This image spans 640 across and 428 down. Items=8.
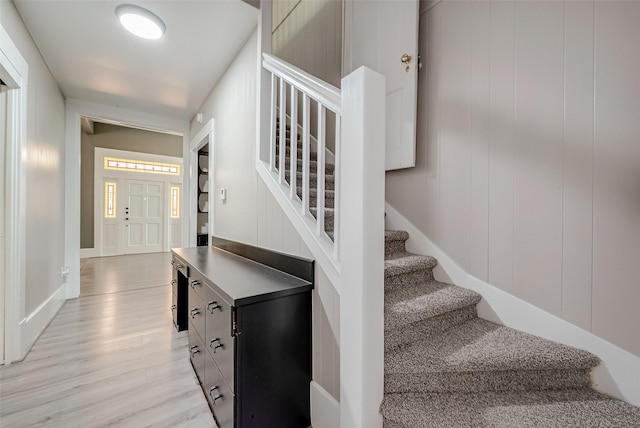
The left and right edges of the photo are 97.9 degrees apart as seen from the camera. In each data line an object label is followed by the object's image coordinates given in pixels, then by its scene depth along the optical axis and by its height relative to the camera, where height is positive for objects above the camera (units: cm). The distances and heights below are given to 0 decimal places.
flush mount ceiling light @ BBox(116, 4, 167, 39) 194 +139
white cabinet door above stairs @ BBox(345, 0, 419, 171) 193 +113
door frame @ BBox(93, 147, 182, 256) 618 +73
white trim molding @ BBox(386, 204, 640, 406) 122 -58
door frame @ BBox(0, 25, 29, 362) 192 -1
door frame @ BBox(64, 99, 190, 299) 338 +45
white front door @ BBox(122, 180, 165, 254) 663 -9
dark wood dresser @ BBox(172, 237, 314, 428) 121 -63
